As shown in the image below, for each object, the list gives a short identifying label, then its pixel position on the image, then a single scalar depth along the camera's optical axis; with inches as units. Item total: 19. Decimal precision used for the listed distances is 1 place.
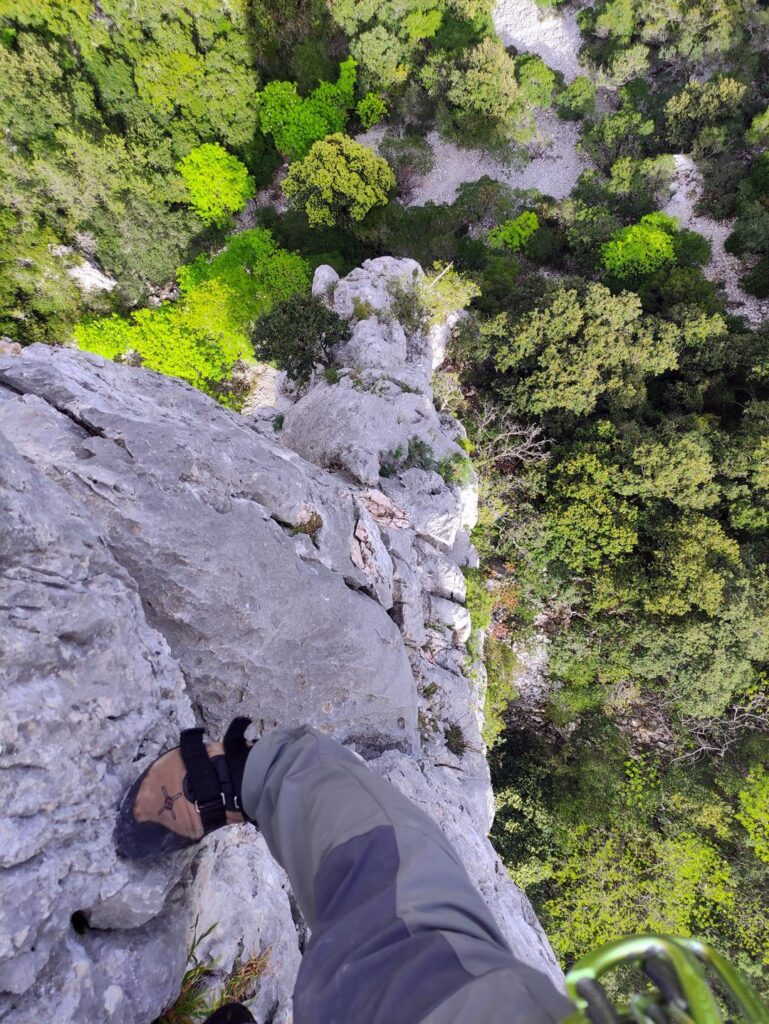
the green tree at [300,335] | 626.5
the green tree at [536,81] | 937.5
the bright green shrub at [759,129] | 849.3
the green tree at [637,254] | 831.1
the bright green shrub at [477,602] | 563.2
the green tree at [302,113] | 856.3
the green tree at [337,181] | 771.4
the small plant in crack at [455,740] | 450.3
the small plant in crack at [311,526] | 332.8
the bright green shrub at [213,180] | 810.2
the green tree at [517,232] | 869.2
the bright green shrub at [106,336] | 745.0
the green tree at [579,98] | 949.8
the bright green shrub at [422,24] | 904.9
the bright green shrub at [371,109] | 917.8
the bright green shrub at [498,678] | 609.9
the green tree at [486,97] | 867.4
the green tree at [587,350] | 683.4
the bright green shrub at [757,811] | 585.6
